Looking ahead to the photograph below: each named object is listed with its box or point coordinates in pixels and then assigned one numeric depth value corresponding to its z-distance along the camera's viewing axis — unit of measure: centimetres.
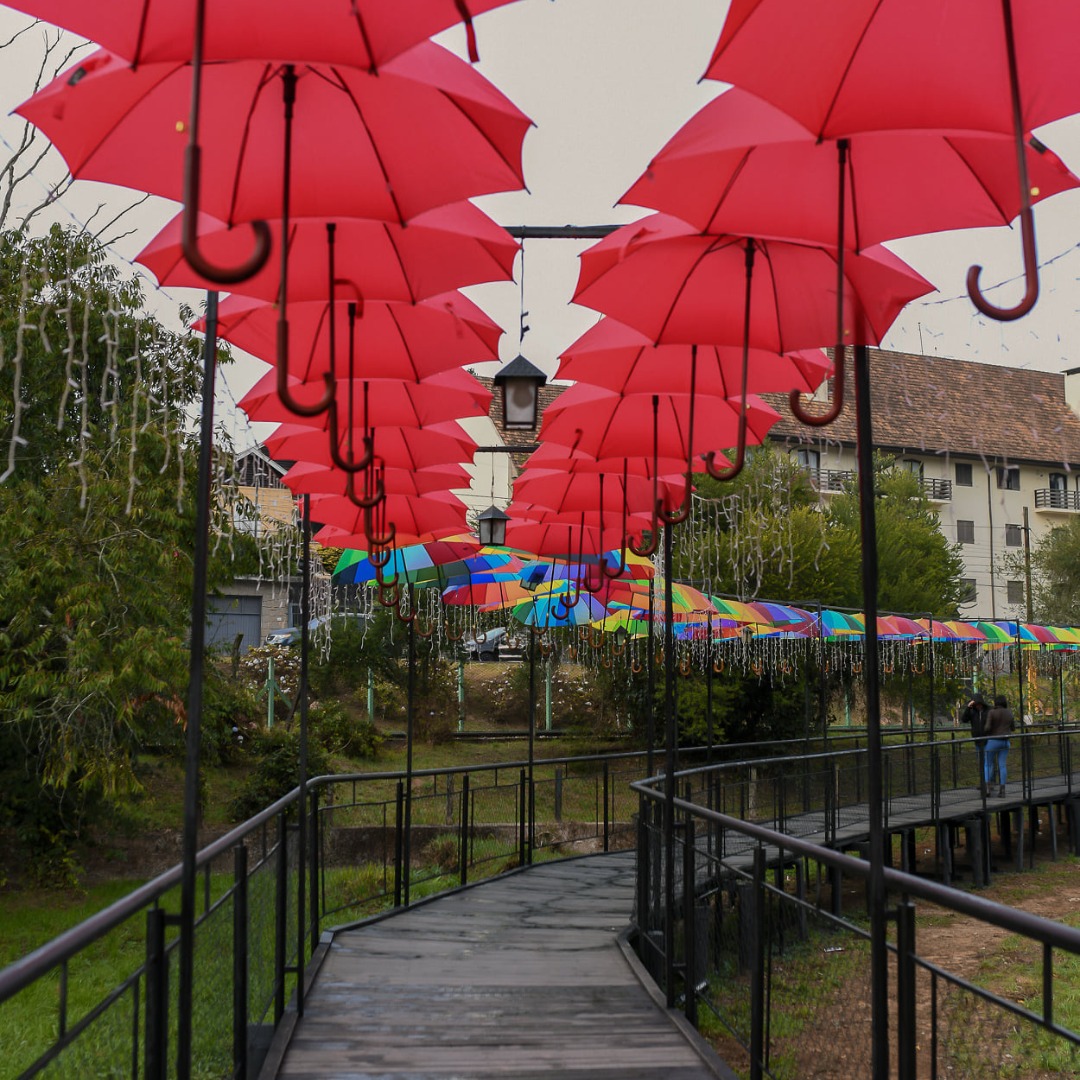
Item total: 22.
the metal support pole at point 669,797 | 618
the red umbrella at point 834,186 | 432
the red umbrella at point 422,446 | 991
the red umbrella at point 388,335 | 686
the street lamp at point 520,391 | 976
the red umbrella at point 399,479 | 991
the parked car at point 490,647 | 3150
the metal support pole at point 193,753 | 345
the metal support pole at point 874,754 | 351
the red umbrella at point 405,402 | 830
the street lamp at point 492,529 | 1344
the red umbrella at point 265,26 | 321
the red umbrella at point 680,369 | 738
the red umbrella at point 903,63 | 333
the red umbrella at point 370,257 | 555
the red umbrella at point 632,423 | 857
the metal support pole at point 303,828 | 613
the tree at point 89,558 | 1373
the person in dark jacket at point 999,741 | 1945
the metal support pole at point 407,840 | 905
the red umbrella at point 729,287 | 539
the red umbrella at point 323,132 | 407
